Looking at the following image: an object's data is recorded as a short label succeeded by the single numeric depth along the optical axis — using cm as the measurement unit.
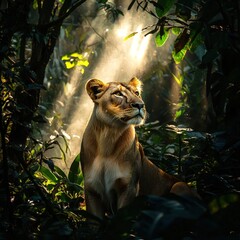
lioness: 897
